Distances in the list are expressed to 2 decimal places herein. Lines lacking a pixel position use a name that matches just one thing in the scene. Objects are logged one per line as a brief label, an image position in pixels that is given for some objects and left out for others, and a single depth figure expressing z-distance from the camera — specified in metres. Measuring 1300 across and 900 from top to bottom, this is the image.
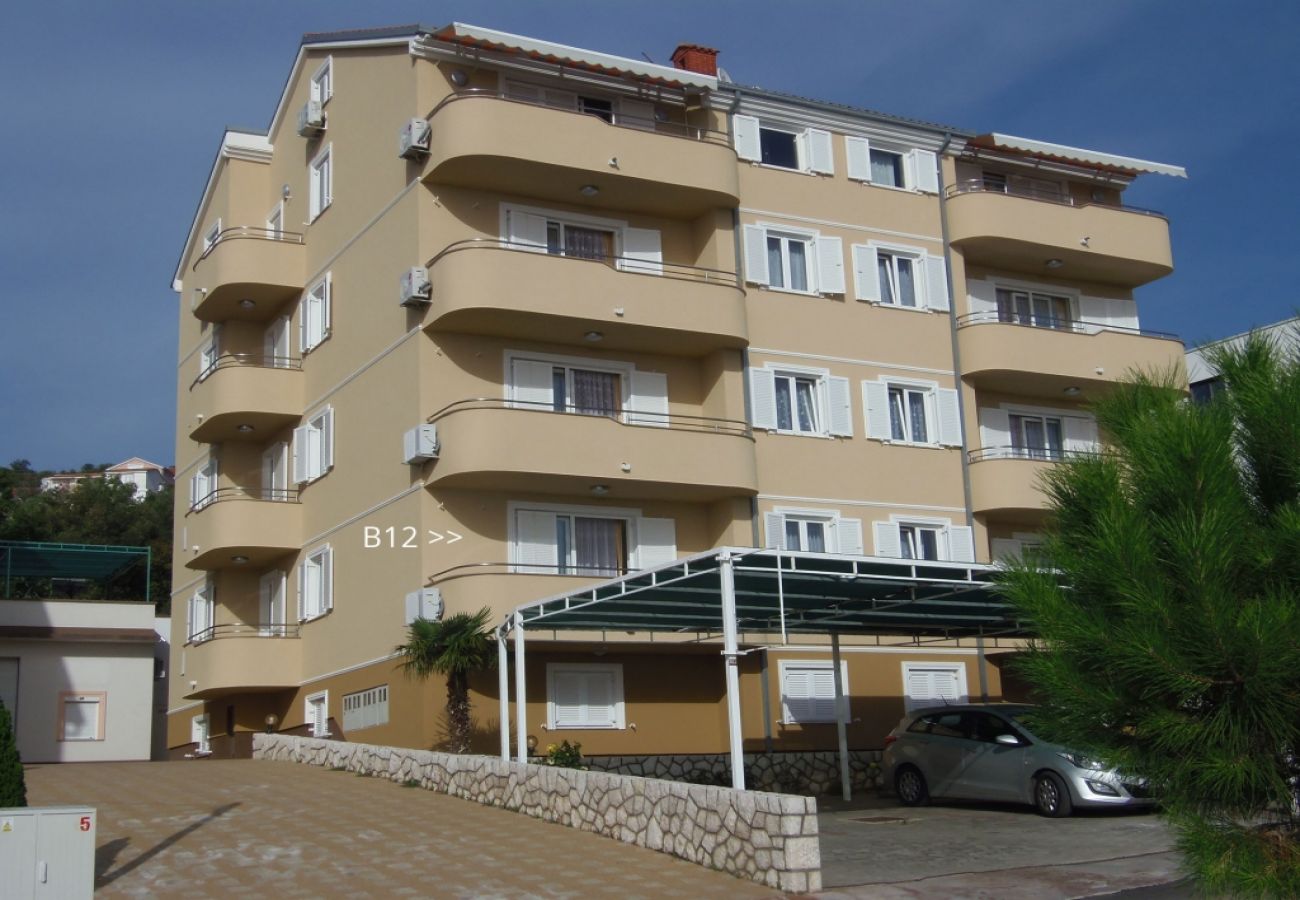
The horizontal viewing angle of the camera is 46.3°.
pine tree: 8.02
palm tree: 25.03
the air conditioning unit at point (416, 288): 29.02
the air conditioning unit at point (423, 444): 28.19
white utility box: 14.39
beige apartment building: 29.02
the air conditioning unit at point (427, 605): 27.47
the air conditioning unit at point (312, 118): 35.31
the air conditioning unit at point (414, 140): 29.52
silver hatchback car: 21.33
